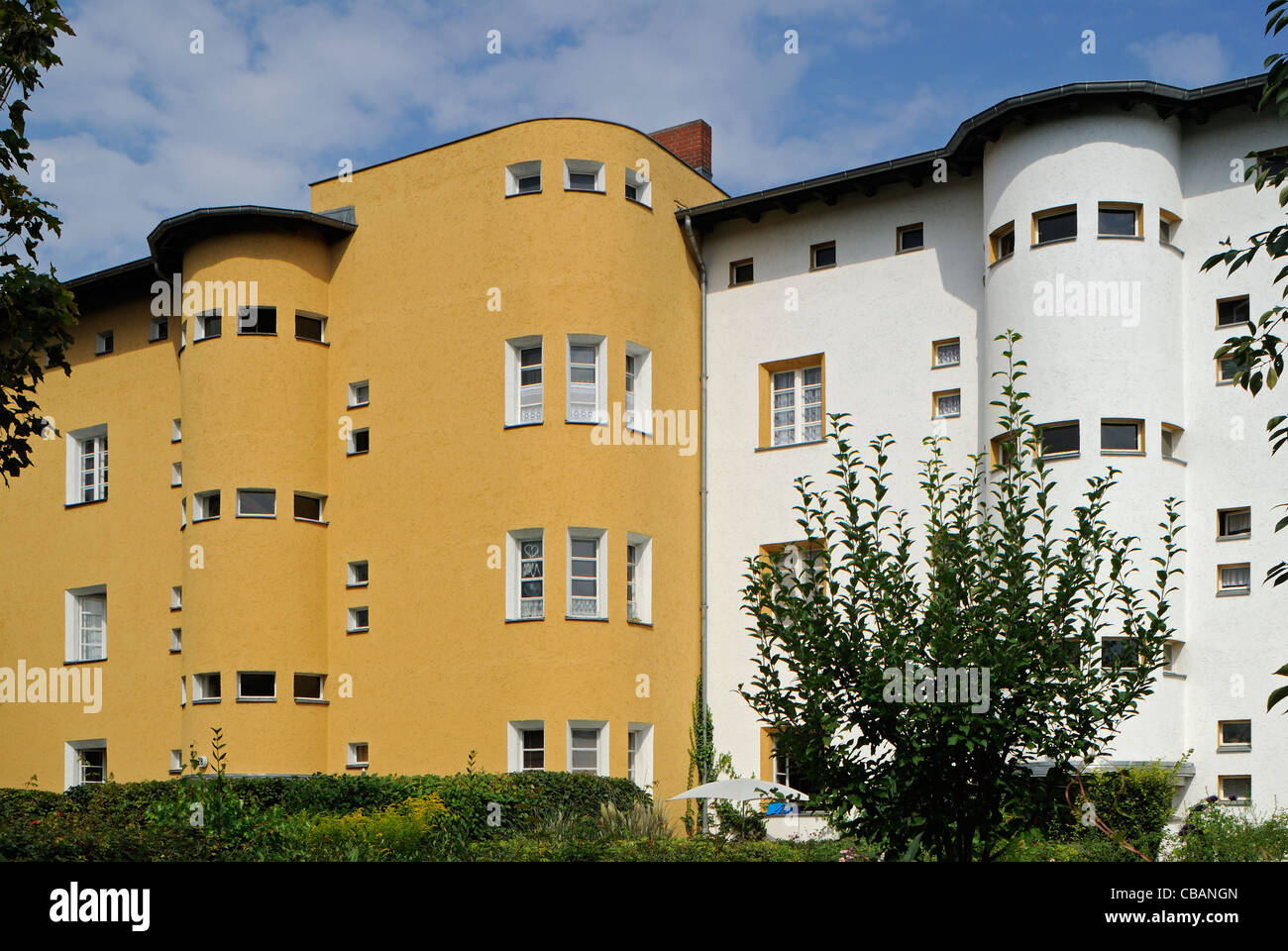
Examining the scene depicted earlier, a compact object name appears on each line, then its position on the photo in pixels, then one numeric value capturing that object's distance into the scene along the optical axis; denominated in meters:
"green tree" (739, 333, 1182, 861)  10.10
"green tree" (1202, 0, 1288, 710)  7.01
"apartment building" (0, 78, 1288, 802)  22.23
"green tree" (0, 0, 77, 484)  10.48
